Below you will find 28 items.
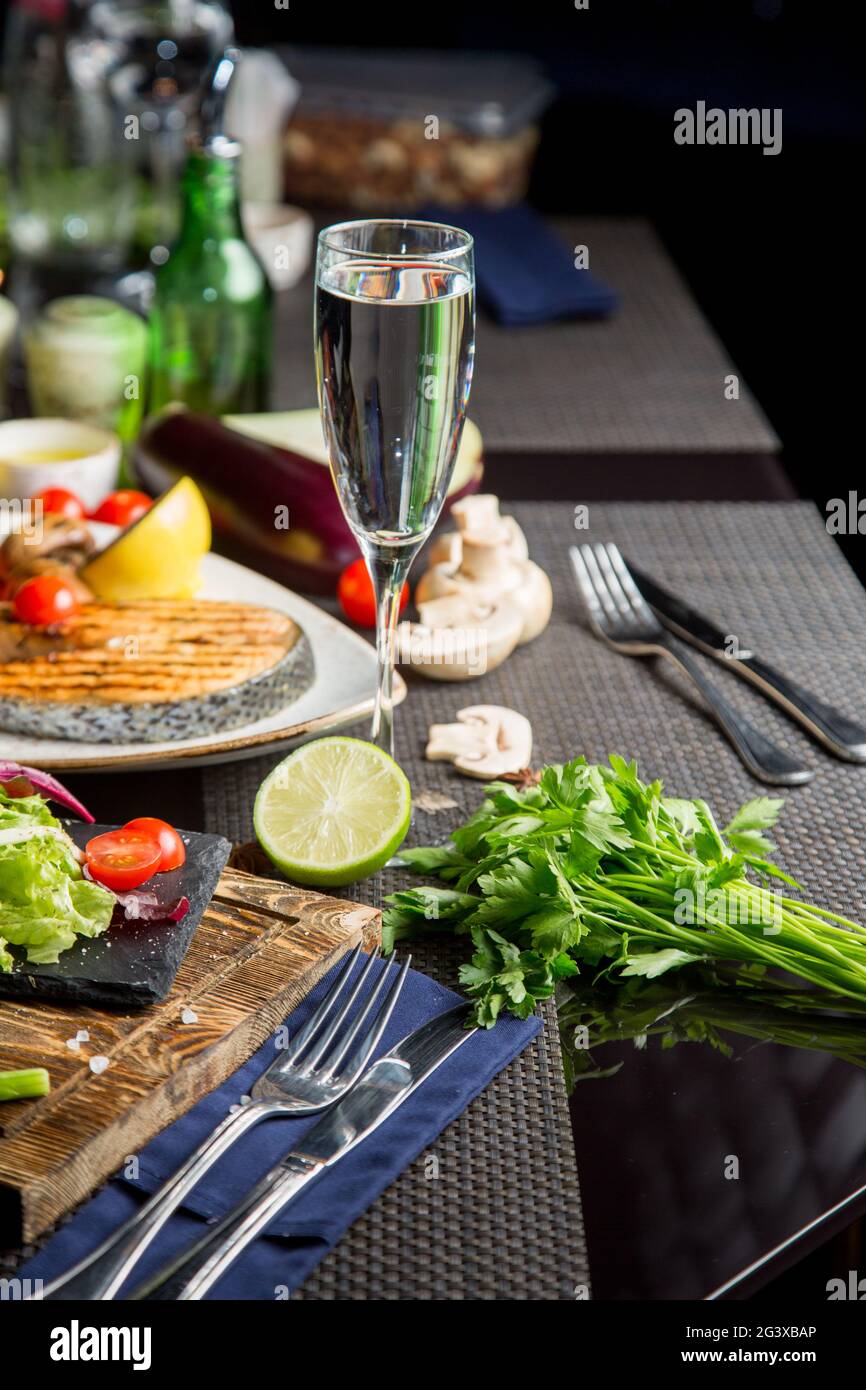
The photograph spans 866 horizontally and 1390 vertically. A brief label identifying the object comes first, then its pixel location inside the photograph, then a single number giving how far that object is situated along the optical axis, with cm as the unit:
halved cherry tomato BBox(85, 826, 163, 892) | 99
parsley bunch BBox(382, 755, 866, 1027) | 99
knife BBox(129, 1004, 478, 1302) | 76
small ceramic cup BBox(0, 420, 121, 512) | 159
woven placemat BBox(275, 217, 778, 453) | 203
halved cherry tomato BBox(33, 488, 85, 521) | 153
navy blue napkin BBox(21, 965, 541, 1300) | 79
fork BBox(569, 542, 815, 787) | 129
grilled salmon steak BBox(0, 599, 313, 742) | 121
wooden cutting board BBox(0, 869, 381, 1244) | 82
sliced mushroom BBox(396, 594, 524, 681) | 141
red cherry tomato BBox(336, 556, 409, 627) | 153
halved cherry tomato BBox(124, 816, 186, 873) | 102
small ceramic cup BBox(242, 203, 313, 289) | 242
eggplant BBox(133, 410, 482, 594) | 161
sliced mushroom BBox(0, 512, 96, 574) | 140
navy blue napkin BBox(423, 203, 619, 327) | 241
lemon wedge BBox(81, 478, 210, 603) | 141
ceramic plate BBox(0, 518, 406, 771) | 119
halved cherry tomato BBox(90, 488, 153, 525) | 160
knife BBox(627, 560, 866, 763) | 133
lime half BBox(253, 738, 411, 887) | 110
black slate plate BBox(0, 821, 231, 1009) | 92
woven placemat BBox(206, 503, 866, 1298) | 81
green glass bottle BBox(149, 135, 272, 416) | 178
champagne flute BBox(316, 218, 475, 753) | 105
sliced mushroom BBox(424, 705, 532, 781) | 128
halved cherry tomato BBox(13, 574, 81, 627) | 128
